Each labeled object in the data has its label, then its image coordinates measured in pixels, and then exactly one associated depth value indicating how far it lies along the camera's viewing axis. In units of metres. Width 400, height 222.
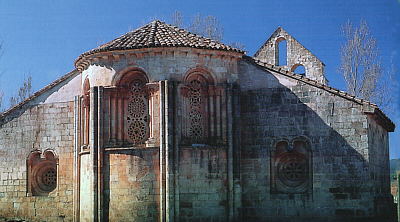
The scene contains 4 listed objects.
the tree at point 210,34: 38.94
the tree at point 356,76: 37.00
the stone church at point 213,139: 21.02
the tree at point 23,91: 45.12
